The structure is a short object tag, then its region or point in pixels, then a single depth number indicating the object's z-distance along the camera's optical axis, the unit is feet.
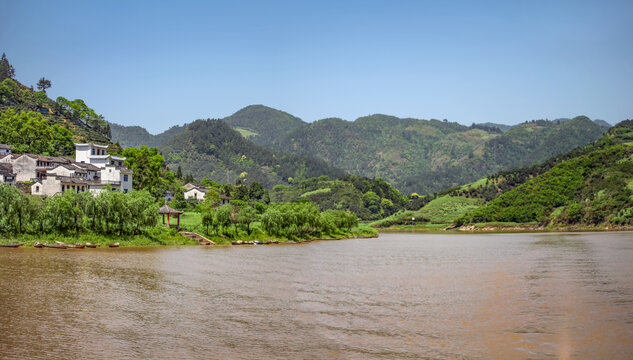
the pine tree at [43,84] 639.76
